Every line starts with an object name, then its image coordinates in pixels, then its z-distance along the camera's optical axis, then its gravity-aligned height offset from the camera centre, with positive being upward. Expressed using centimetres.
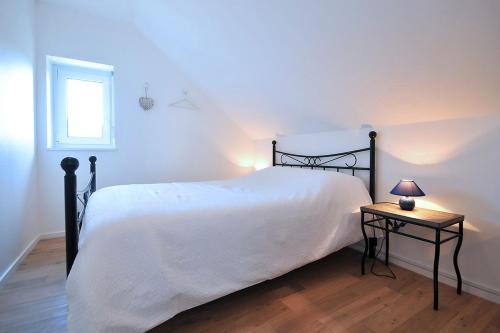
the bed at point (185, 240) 101 -44
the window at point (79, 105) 262 +63
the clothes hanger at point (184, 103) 317 +77
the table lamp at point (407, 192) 164 -21
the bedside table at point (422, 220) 144 -37
